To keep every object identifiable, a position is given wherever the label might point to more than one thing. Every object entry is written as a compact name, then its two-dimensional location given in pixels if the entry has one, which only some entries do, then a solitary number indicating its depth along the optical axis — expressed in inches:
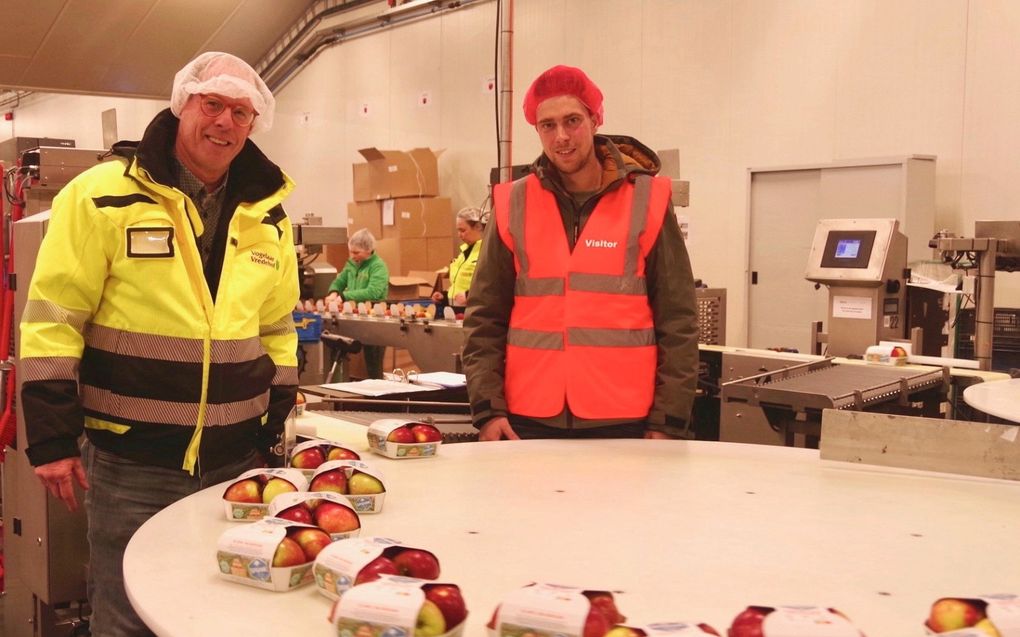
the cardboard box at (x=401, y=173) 363.6
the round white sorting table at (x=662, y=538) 45.5
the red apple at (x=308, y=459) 66.0
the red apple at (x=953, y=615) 38.5
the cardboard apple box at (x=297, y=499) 53.3
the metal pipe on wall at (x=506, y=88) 190.5
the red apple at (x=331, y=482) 58.9
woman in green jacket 308.7
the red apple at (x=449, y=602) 39.0
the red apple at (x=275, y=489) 57.1
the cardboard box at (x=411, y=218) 366.6
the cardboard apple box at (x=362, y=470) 58.9
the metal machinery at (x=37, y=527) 110.7
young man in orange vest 86.7
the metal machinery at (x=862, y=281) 155.9
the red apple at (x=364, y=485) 59.1
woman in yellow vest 279.0
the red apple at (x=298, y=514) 51.6
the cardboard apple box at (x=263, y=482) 56.8
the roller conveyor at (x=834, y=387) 120.3
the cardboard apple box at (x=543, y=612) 37.4
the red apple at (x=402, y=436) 75.1
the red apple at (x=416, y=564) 44.7
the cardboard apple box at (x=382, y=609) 38.0
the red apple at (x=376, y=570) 42.3
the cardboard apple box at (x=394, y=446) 75.1
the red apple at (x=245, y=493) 57.0
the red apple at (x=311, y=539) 47.0
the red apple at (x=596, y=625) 37.5
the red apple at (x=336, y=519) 51.3
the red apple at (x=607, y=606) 39.2
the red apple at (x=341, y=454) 65.9
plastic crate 209.0
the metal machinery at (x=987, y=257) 153.6
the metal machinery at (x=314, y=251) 241.8
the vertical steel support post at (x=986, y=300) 153.6
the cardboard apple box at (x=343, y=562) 43.2
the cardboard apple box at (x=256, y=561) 45.8
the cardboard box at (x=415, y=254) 364.5
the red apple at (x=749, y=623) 37.3
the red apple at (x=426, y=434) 76.0
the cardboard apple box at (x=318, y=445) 67.5
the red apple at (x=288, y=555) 45.8
